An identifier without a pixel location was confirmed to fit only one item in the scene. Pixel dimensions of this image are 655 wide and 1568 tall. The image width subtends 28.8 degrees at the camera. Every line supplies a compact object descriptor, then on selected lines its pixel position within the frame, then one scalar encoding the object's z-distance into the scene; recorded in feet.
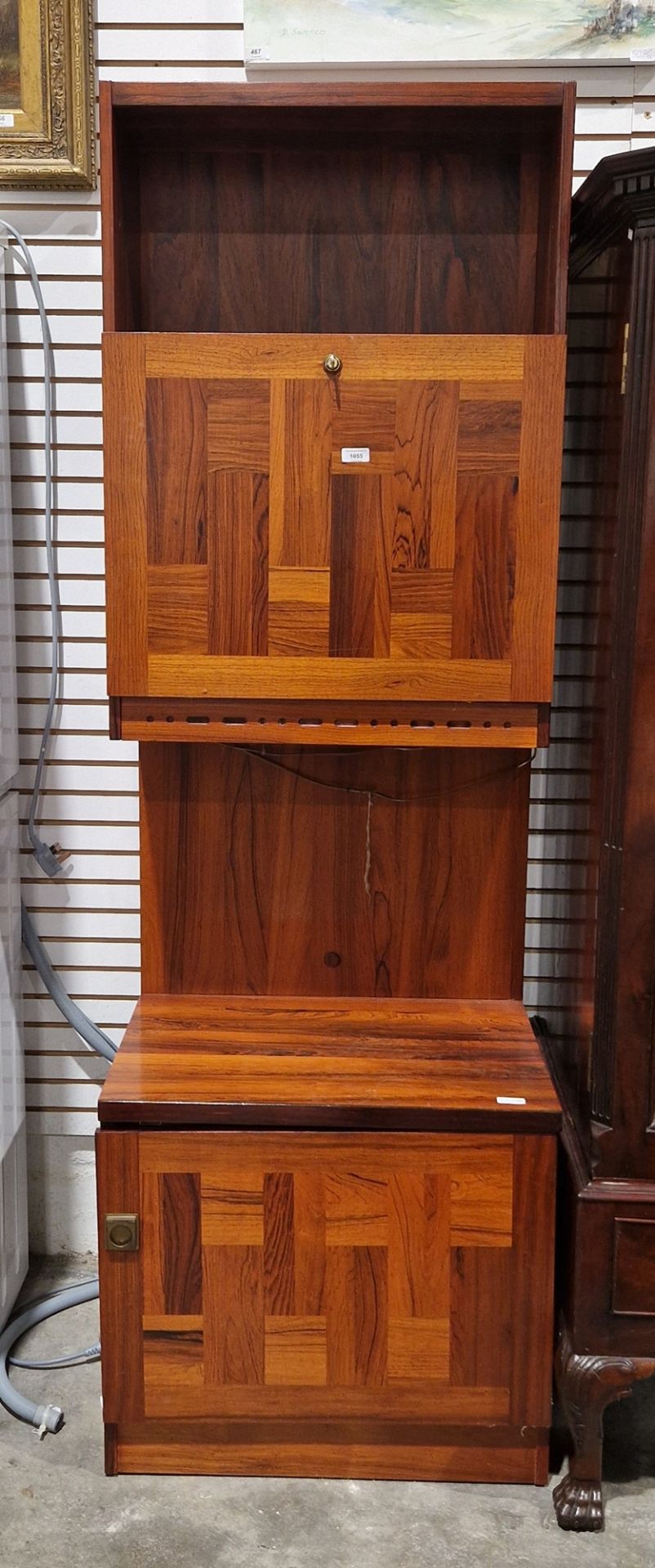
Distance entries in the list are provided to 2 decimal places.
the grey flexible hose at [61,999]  8.25
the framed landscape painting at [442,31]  7.29
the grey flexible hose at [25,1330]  7.09
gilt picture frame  7.45
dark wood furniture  5.87
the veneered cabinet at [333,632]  6.32
